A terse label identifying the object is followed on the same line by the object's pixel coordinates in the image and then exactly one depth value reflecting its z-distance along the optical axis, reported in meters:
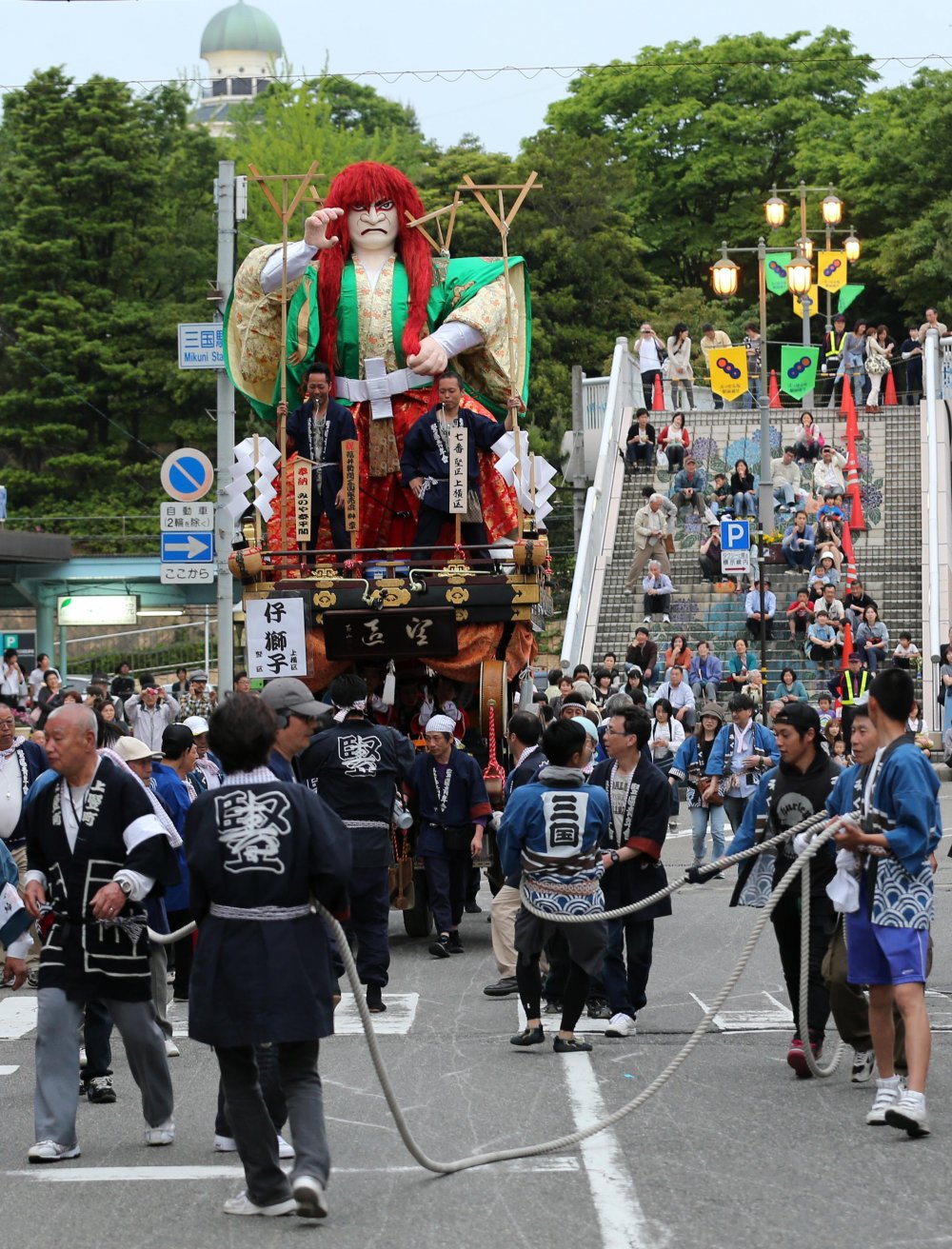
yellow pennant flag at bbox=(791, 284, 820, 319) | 41.05
